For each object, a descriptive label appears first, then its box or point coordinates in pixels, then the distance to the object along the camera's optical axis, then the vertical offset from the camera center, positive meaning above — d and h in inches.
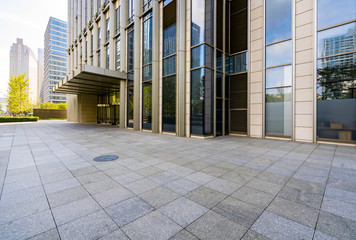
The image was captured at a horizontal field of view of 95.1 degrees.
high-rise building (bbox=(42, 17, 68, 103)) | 4074.8 +1564.8
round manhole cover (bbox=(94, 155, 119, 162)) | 253.1 -67.5
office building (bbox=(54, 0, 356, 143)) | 400.5 +155.7
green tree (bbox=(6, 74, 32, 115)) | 1386.6 +189.5
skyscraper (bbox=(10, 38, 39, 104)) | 7693.9 +2151.2
